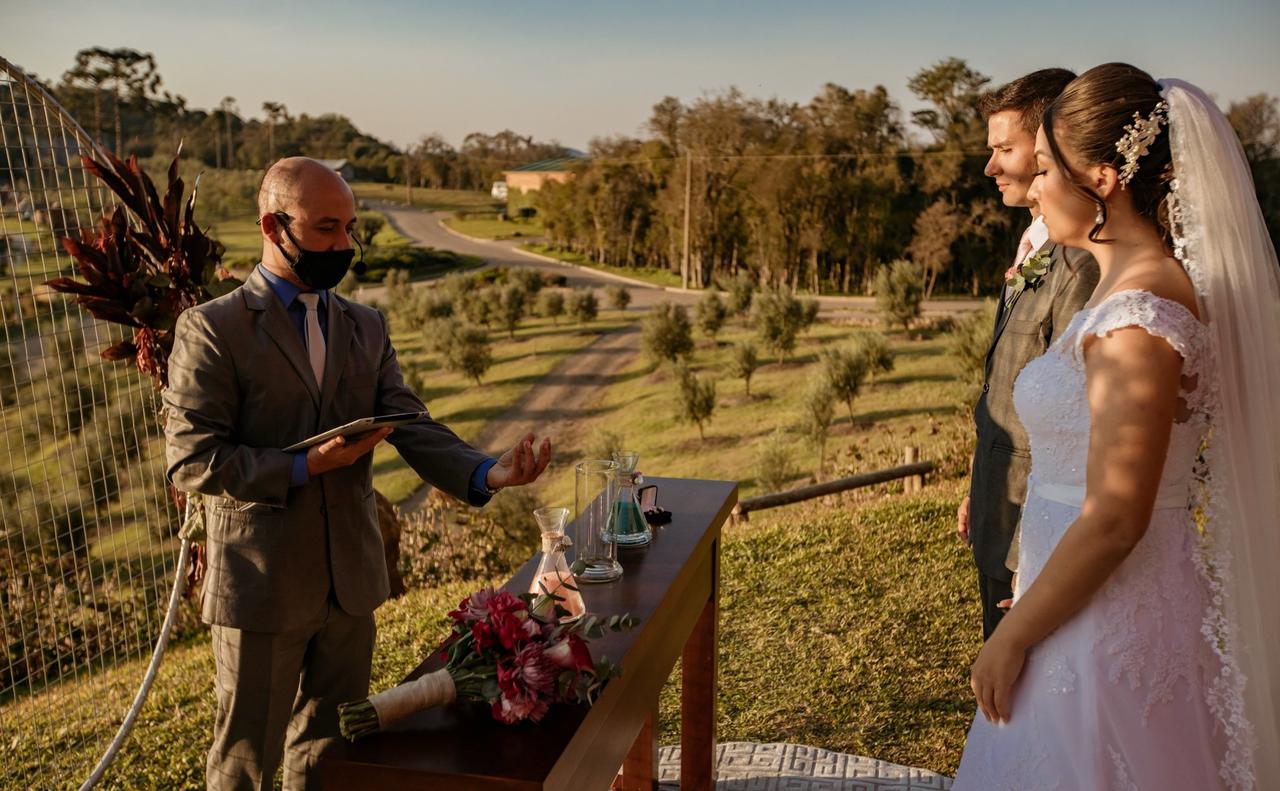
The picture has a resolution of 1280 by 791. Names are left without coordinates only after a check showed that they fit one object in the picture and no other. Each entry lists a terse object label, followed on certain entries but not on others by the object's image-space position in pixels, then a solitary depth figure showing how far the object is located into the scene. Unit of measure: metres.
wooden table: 1.47
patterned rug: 3.31
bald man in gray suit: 2.25
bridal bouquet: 1.56
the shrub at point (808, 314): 16.36
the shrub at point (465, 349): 16.44
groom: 2.44
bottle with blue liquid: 2.43
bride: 1.61
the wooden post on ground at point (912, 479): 7.27
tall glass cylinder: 2.23
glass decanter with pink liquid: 1.85
